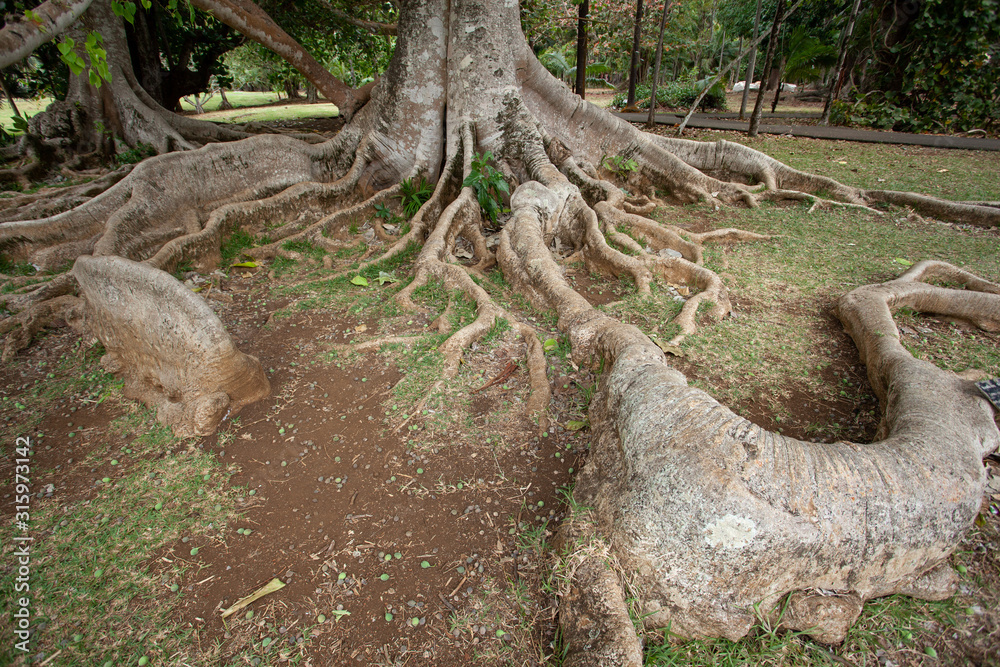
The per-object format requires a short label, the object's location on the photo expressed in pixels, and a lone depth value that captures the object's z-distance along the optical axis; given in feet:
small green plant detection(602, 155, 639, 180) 21.44
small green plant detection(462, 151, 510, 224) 16.87
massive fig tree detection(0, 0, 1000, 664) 6.32
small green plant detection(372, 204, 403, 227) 18.40
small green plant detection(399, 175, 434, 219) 18.72
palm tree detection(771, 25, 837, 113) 43.70
